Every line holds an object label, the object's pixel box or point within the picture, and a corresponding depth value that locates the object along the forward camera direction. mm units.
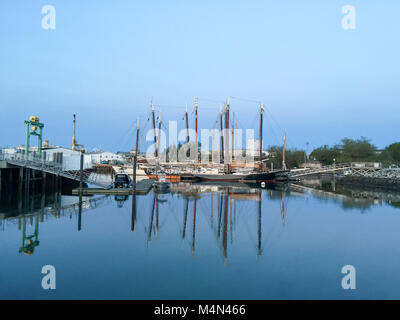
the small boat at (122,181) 38500
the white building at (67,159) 48319
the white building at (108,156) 109688
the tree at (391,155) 82394
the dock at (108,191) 34000
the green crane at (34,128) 40000
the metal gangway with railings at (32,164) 33719
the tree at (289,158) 99312
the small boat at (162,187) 39850
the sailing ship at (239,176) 60906
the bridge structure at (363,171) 61750
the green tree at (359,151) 92312
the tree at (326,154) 98500
